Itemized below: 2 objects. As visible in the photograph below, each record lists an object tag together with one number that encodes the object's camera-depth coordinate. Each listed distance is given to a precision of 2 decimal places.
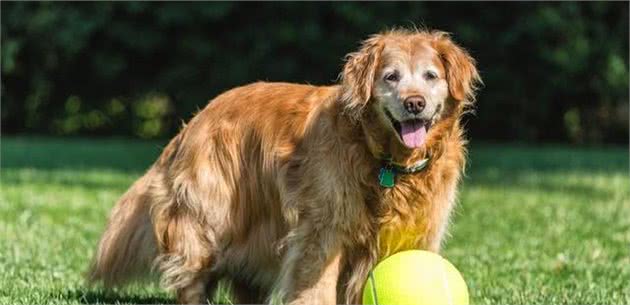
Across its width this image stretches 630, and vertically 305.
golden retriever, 11.00
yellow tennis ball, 10.61
